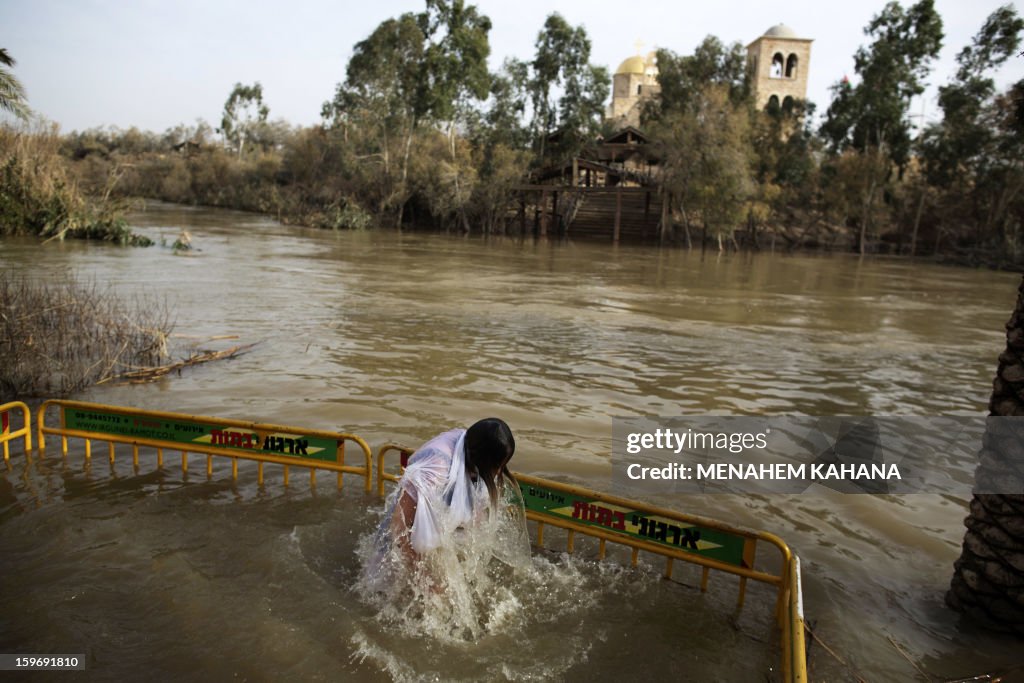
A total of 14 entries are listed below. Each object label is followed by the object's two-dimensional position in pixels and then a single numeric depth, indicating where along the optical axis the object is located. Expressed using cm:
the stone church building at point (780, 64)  6256
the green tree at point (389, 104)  5112
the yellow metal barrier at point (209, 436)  571
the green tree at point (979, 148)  4047
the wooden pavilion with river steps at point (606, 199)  4594
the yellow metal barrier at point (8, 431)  594
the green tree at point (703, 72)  4919
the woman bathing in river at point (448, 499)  362
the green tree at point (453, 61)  5038
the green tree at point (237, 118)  8906
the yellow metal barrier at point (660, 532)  423
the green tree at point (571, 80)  5434
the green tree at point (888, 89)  4447
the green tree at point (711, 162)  4028
